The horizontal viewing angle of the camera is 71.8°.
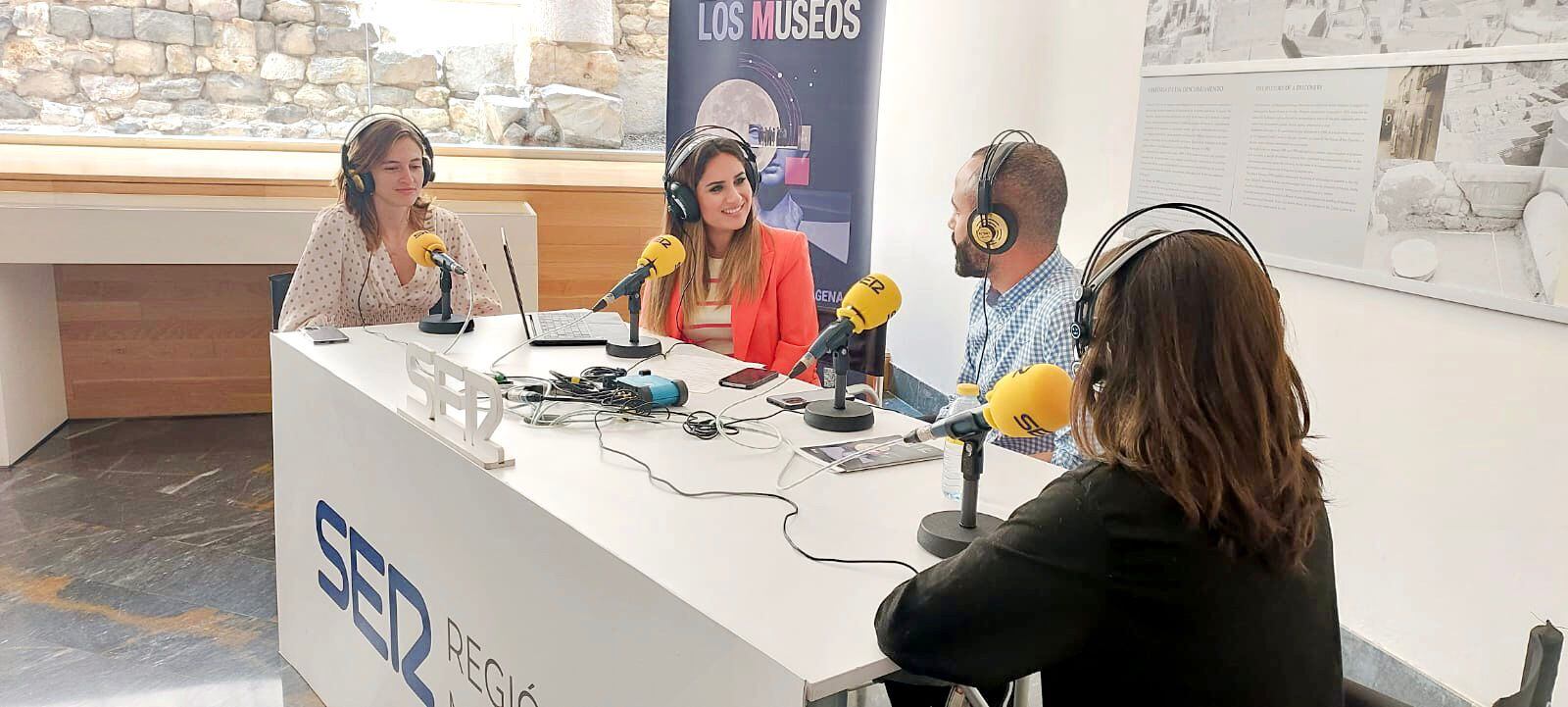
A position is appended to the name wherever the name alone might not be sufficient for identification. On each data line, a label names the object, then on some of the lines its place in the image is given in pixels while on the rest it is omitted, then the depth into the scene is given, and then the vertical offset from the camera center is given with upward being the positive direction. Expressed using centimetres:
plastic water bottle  155 -45
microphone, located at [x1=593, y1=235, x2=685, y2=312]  228 -27
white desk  122 -55
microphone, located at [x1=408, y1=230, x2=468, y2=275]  263 -30
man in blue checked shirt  219 -24
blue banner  374 +13
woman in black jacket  98 -34
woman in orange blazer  273 -36
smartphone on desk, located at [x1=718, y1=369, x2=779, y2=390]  219 -49
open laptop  257 -49
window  426 +19
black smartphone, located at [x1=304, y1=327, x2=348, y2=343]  248 -50
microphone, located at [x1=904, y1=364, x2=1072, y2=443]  122 -28
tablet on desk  170 -50
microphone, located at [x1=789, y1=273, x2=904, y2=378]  183 -29
